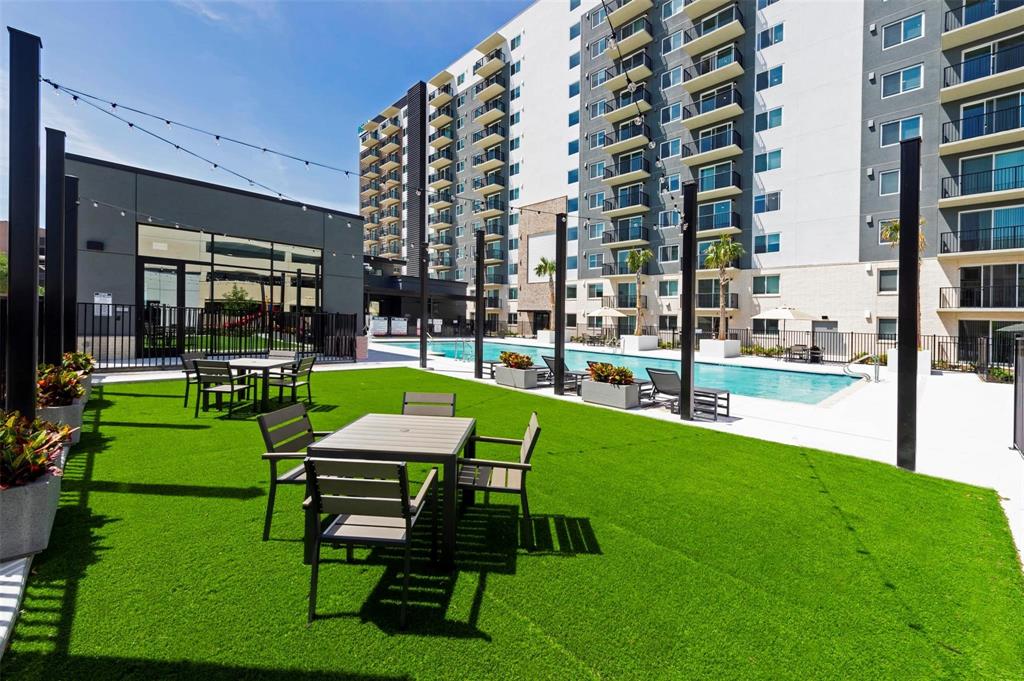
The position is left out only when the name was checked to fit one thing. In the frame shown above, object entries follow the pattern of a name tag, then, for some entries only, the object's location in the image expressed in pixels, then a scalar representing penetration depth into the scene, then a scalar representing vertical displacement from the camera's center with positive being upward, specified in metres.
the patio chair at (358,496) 2.91 -1.03
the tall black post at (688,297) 9.28 +0.79
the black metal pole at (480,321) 14.73 +0.45
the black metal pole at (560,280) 11.65 +1.40
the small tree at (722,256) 29.84 +5.22
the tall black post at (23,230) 4.74 +1.04
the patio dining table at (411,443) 3.43 -0.87
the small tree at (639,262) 35.81 +5.71
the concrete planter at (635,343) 30.72 -0.44
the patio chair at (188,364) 9.61 -0.65
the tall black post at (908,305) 6.14 +0.44
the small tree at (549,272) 44.00 +6.14
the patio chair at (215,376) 9.02 -0.82
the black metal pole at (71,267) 10.67 +1.53
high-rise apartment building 22.92 +12.55
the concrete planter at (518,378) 13.27 -1.22
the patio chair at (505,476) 3.96 -1.30
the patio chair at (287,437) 3.95 -0.99
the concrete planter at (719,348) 26.64 -0.64
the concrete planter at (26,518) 3.45 -1.40
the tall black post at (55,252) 7.59 +1.30
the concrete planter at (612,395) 10.65 -1.36
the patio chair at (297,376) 10.04 -0.94
